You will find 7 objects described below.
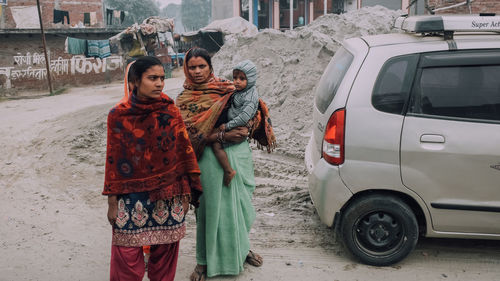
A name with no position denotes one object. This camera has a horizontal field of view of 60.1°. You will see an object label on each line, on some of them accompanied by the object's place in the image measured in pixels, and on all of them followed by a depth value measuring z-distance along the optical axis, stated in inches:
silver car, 123.6
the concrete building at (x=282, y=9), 1227.2
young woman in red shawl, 97.2
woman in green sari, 117.2
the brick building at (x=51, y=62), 666.2
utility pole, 642.6
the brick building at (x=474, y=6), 339.6
